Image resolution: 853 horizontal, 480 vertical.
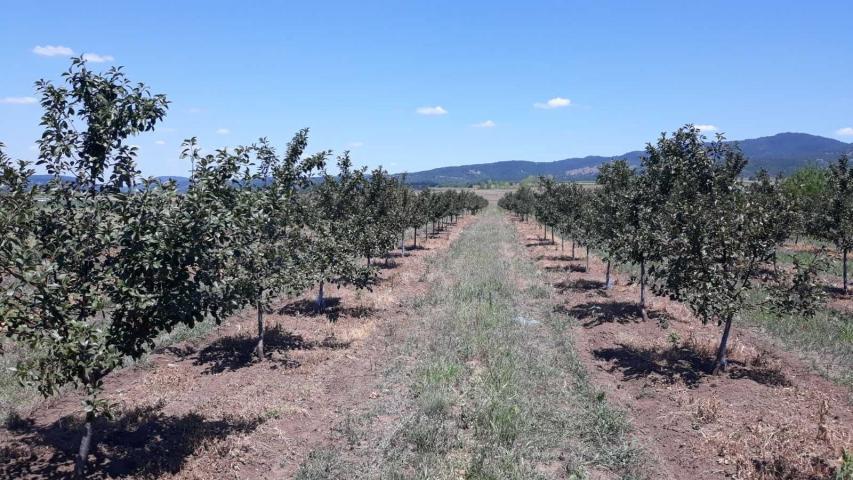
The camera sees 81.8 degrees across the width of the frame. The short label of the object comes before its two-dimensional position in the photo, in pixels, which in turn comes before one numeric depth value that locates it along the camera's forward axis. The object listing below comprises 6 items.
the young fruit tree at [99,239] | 6.75
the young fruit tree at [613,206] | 20.42
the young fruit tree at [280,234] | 11.83
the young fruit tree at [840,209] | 25.66
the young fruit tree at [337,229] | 17.23
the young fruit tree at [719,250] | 12.71
